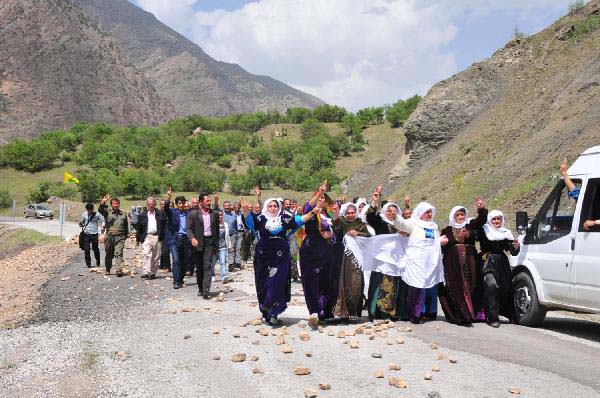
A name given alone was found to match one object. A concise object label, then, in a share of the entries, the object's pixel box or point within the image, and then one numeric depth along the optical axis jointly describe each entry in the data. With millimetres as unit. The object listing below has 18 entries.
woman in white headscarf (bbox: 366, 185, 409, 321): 9625
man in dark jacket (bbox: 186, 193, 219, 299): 12156
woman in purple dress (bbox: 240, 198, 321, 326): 9289
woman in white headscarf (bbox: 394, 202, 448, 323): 9414
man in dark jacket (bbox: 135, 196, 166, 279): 15312
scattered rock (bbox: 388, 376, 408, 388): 6297
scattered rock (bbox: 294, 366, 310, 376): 6793
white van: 8258
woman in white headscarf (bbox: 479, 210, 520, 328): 9547
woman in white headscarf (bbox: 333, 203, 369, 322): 9461
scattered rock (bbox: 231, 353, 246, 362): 7324
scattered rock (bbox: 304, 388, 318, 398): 6047
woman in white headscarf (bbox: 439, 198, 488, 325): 9500
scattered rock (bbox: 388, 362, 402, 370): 6906
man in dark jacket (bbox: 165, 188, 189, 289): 14172
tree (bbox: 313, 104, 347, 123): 122000
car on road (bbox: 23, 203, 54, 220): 57344
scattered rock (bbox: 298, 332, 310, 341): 8386
